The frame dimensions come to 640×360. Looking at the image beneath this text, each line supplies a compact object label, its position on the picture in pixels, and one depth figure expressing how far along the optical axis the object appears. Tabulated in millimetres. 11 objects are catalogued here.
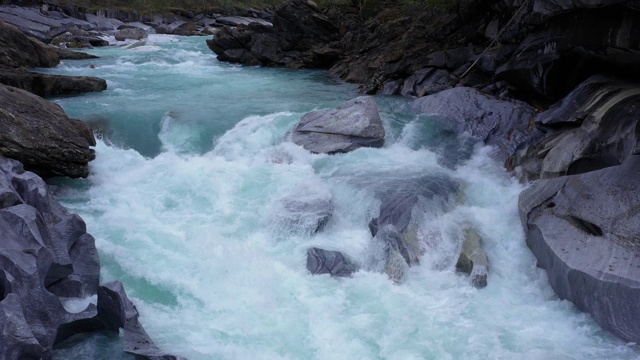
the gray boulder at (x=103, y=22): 44388
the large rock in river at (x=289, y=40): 27516
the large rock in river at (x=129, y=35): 37656
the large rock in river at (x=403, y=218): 9023
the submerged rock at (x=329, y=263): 8797
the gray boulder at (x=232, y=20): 50319
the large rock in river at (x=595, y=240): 7230
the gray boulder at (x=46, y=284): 5777
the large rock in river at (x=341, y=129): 13211
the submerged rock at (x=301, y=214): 9898
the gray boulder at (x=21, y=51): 19617
